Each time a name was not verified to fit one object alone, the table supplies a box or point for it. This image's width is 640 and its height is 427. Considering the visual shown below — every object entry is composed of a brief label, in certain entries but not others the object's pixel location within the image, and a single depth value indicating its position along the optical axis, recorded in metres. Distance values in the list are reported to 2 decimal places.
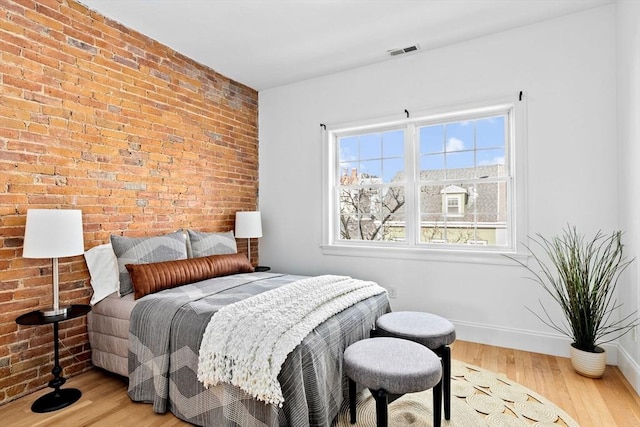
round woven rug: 1.98
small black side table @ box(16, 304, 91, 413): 2.13
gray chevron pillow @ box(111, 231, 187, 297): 2.62
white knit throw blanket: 1.65
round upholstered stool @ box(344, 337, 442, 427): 1.55
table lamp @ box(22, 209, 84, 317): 2.13
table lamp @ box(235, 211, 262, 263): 4.00
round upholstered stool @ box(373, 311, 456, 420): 2.02
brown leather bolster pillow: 2.51
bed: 1.72
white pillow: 2.64
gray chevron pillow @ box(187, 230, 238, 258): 3.26
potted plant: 2.50
